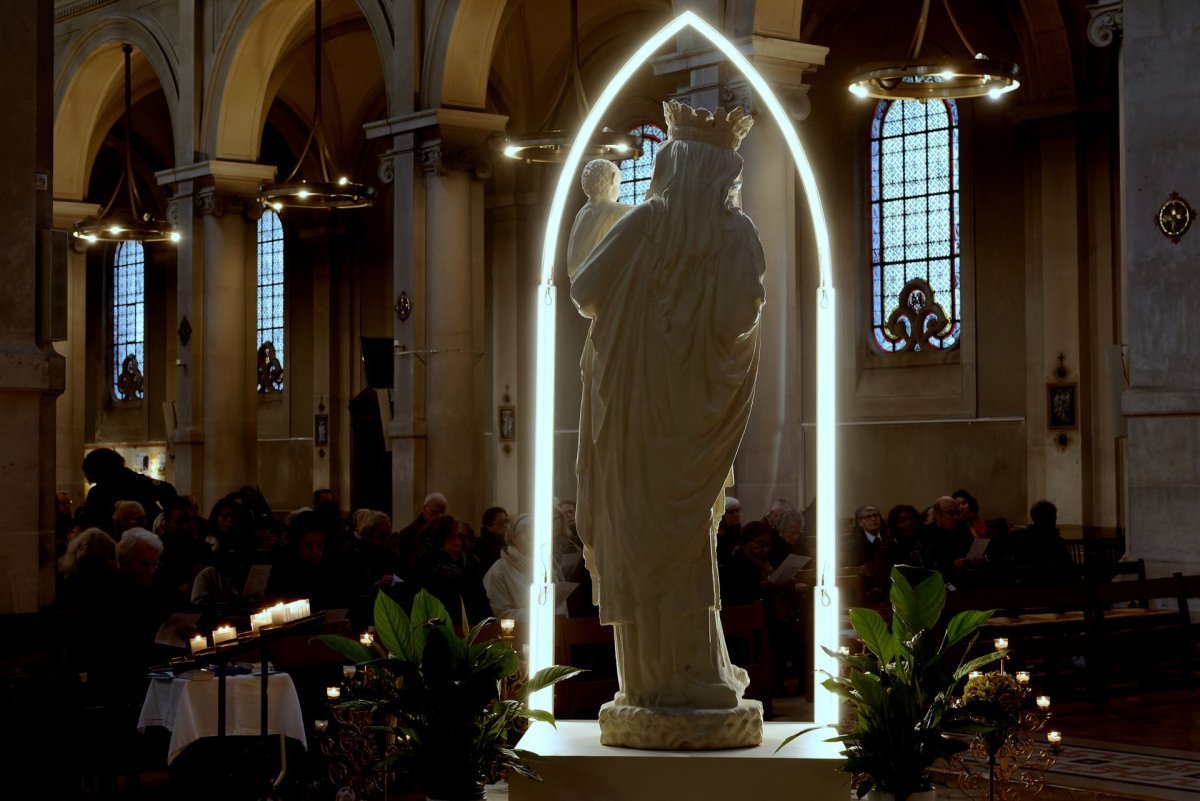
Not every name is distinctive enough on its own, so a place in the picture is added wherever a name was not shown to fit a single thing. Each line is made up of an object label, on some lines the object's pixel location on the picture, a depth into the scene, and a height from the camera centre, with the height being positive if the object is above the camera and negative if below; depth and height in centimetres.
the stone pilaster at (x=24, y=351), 844 +46
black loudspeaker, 2159 +101
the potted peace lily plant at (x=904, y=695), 561 -87
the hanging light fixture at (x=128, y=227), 2003 +256
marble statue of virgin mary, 620 +14
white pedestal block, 587 -118
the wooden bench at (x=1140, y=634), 1109 -134
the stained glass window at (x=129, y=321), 3216 +233
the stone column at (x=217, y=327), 2158 +147
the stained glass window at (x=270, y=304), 2862 +234
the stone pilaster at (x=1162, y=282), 1168 +105
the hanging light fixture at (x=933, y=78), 1117 +242
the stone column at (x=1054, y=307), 1841 +140
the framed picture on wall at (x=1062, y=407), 1845 +30
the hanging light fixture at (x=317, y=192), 1612 +239
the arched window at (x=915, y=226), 1989 +249
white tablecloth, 789 -124
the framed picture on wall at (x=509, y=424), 2416 +22
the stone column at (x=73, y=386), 2423 +83
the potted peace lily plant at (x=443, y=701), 579 -90
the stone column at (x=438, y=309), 1817 +141
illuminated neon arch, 630 +7
